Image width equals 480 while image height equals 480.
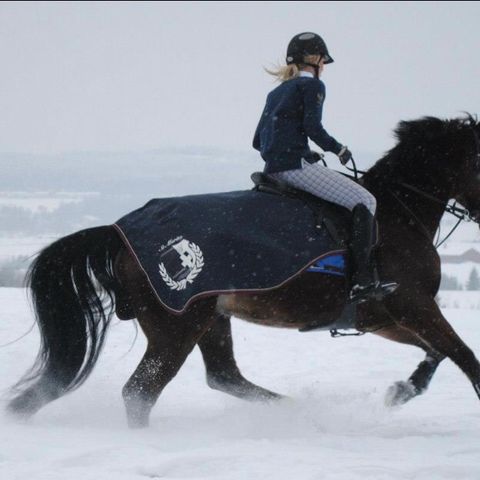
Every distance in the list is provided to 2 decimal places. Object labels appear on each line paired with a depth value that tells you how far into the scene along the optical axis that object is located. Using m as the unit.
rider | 10.52
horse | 10.45
